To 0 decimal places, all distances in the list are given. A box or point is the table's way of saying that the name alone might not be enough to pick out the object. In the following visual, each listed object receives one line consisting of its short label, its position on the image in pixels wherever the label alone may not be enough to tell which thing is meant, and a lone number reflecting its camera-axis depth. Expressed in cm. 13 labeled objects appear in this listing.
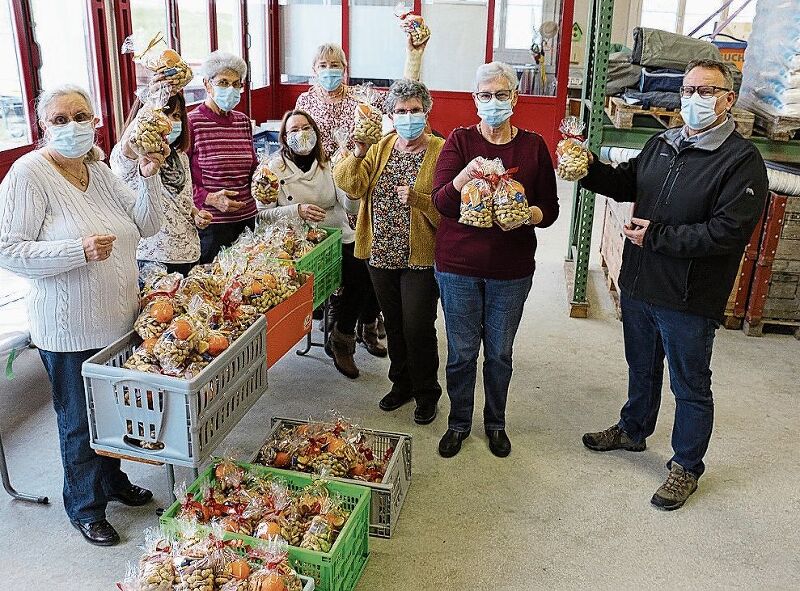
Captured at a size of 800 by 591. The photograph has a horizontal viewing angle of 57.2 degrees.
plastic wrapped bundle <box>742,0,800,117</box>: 395
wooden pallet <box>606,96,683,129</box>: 433
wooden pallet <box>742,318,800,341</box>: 449
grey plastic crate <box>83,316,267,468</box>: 202
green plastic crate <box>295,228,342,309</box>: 324
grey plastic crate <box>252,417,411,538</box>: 253
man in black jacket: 246
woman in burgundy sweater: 266
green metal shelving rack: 418
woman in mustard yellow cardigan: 289
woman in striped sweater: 324
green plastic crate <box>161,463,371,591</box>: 207
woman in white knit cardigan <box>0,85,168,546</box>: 211
